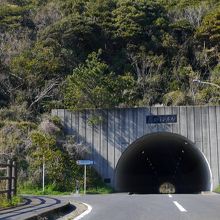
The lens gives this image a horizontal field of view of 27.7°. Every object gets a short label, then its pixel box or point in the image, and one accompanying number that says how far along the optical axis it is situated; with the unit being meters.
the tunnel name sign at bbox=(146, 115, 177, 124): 29.39
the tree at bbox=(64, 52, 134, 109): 29.69
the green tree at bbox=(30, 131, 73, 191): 27.16
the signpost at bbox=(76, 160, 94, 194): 26.47
